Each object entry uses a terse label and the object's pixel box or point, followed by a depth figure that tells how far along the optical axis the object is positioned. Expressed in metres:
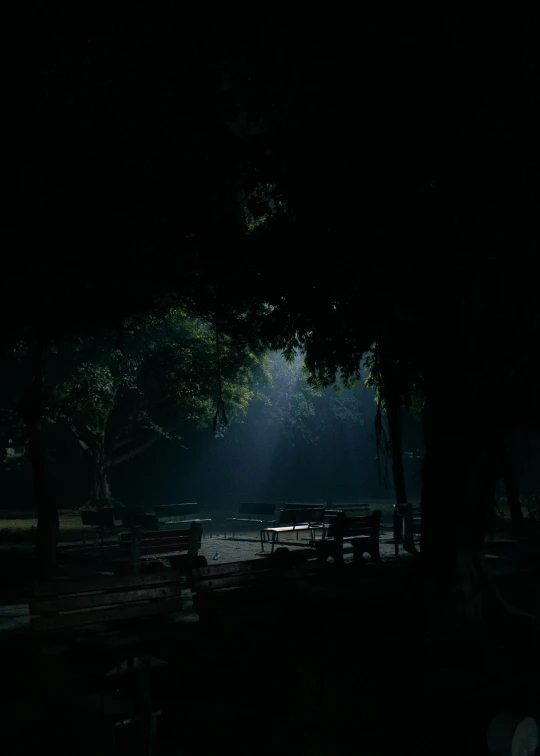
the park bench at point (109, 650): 4.25
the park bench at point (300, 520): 16.59
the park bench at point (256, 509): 20.70
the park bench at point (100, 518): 17.88
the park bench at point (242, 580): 7.89
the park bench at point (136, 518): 17.42
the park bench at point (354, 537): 13.40
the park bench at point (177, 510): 20.61
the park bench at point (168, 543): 12.84
